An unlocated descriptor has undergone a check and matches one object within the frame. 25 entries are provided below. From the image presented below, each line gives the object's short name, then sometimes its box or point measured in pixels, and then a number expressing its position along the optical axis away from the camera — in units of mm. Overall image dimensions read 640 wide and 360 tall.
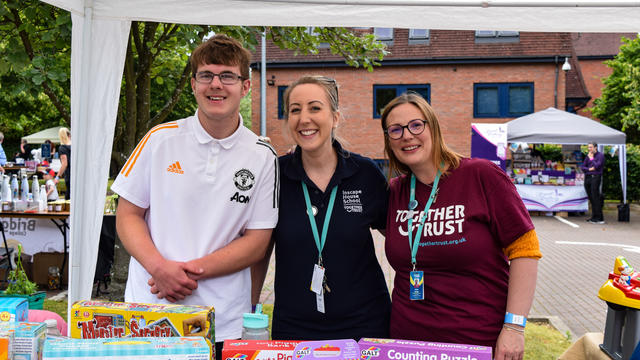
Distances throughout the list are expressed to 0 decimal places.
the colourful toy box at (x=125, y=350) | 1176
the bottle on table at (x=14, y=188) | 6258
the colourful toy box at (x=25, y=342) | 1281
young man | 1834
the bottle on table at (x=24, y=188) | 6125
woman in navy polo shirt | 2021
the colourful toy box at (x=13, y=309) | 1403
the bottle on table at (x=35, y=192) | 6141
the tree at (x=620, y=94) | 18297
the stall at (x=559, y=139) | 13500
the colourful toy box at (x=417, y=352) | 1305
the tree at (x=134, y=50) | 3420
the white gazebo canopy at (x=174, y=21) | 2715
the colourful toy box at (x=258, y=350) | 1245
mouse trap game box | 1358
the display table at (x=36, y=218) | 5883
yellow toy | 2550
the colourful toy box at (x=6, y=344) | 1256
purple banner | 13164
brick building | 20266
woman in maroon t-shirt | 1901
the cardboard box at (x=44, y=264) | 6293
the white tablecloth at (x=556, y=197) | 14367
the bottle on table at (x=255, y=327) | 1370
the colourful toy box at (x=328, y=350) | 1230
